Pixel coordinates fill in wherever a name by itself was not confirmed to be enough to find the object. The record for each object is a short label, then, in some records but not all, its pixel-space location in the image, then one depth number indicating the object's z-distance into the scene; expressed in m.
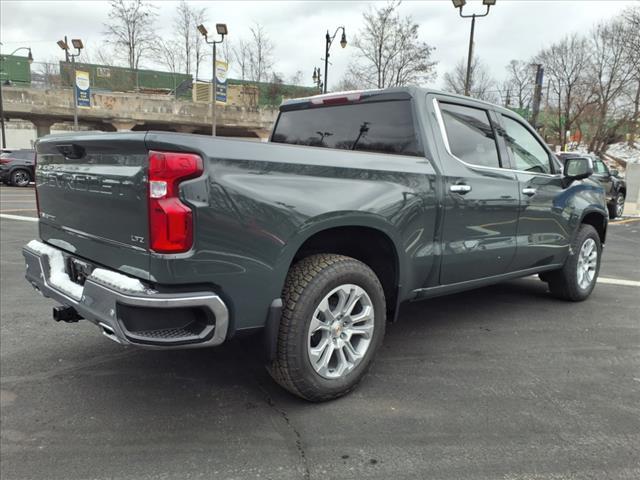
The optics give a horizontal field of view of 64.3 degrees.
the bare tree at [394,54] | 27.95
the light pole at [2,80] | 31.05
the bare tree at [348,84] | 30.34
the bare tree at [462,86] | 41.66
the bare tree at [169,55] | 43.84
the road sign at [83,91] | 27.61
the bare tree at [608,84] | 31.44
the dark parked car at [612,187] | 13.97
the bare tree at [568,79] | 33.31
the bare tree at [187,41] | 41.25
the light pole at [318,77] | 31.06
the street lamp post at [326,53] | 21.97
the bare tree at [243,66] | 42.34
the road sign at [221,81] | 24.70
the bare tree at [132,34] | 42.00
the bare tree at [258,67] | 42.00
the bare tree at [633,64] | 26.52
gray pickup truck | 2.32
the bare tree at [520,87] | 41.53
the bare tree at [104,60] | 44.14
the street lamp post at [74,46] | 27.59
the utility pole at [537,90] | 23.70
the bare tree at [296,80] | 41.84
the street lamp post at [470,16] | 16.17
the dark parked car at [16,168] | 20.95
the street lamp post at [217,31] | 23.50
